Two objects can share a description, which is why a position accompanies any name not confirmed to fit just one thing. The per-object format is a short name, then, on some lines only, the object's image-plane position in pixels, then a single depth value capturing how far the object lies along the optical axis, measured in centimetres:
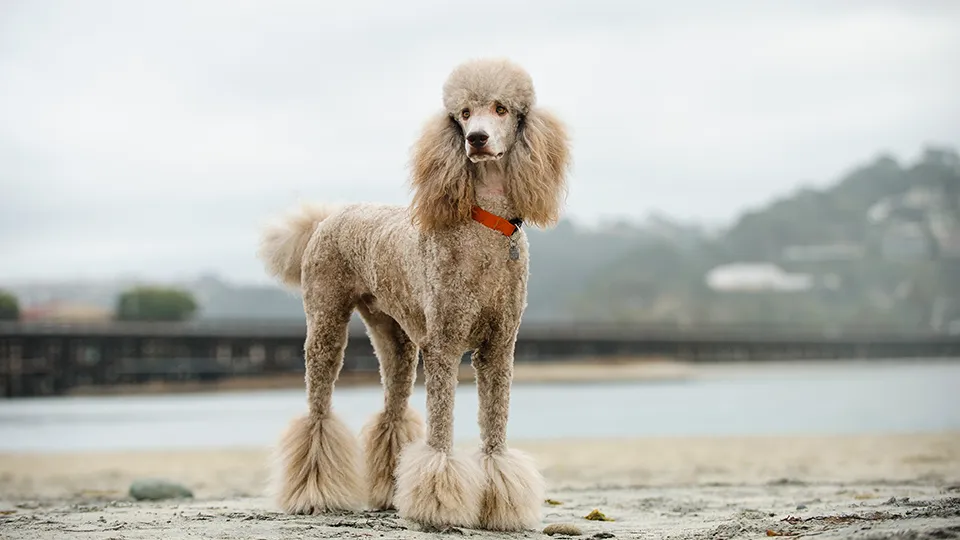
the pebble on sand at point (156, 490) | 965
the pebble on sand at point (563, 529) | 609
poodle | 587
